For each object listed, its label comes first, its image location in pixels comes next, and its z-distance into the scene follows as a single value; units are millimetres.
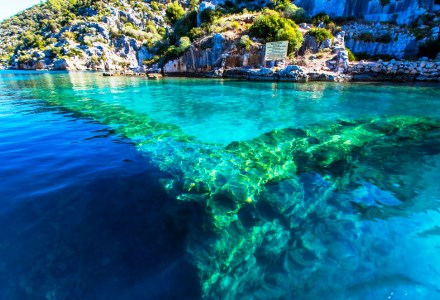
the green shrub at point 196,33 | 40250
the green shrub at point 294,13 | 38094
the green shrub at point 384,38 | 31859
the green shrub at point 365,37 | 32844
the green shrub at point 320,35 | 31016
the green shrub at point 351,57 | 29750
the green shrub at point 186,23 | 46125
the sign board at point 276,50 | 30011
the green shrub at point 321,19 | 37250
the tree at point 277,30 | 31406
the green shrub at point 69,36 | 89094
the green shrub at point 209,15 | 42441
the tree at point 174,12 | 54344
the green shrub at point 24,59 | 81056
